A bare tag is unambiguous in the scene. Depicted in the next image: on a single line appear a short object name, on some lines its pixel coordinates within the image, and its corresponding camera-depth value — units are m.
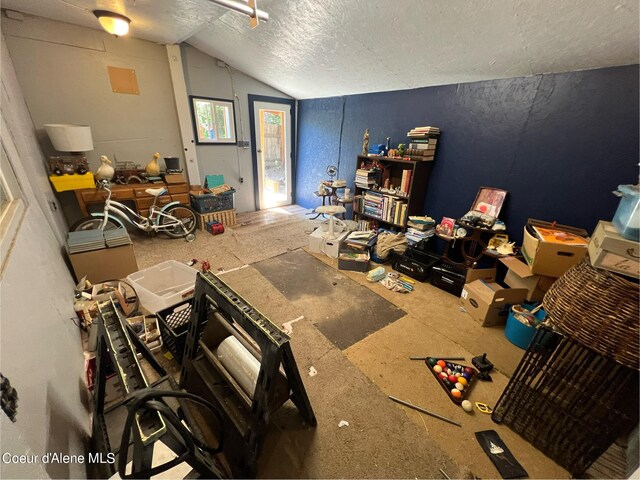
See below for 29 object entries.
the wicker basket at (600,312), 0.91
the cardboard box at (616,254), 0.97
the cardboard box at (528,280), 1.93
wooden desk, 2.84
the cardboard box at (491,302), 2.01
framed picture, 2.41
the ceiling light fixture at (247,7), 1.50
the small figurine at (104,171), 2.92
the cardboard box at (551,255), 1.74
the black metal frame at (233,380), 1.04
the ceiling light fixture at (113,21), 2.27
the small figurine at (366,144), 3.29
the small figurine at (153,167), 3.35
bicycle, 2.83
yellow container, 2.64
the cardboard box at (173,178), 3.40
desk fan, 4.16
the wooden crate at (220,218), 3.71
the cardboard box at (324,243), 3.10
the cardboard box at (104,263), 2.12
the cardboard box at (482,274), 2.38
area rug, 2.03
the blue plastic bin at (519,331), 1.83
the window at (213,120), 3.71
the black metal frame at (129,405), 0.71
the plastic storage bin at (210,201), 3.64
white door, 4.39
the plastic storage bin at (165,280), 1.92
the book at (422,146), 2.75
